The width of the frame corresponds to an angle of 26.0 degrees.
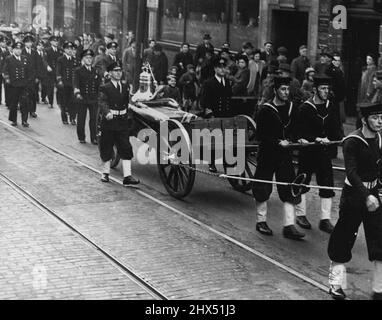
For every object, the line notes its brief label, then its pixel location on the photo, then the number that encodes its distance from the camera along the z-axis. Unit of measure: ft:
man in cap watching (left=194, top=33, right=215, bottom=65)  63.82
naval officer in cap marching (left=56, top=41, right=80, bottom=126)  56.39
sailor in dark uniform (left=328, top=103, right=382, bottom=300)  23.22
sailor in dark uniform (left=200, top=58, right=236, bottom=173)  37.86
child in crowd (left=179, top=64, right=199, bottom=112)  54.66
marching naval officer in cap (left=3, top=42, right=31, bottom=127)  55.16
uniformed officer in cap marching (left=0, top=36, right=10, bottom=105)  69.48
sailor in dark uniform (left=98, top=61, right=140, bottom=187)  38.01
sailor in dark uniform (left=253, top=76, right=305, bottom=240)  29.81
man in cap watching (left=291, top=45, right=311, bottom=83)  53.98
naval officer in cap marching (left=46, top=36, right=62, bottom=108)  66.13
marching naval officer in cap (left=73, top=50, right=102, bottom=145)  48.55
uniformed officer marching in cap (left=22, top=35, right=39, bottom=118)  57.93
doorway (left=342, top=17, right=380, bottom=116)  59.16
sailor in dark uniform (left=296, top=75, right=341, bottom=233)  30.30
